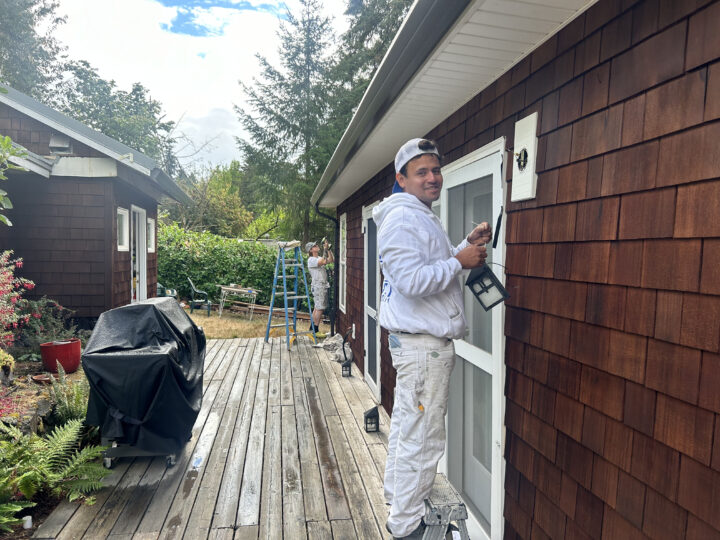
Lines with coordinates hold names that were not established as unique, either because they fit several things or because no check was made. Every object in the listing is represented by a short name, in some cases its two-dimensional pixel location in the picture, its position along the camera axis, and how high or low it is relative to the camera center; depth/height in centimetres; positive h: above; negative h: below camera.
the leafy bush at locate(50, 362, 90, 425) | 341 -132
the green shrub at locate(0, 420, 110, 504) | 254 -139
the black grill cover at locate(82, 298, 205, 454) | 284 -93
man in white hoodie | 173 -40
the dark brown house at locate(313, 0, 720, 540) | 104 +1
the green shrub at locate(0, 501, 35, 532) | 229 -146
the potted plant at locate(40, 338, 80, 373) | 544 -148
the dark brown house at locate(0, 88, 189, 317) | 634 +35
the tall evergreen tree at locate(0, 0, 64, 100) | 1833 +825
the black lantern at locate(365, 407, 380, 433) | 373 -147
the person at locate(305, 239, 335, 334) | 829 -81
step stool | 173 -105
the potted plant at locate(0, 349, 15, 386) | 457 -146
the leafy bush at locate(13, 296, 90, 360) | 583 -129
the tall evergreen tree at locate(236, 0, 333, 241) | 1600 +432
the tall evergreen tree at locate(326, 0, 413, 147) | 1555 +671
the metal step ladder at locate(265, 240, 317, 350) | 748 -40
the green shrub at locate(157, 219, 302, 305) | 1220 -78
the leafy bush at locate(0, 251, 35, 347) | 450 -72
